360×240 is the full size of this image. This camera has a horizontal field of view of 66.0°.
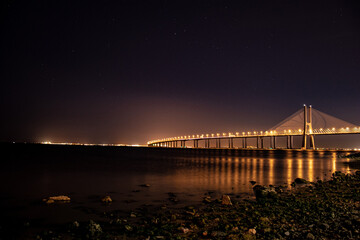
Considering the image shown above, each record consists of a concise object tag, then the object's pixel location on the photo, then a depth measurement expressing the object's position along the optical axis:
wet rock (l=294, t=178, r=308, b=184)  15.34
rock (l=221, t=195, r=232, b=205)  9.29
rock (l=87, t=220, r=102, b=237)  6.43
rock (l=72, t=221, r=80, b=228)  7.15
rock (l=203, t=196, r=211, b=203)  10.16
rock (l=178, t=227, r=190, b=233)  6.33
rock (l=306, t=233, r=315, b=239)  5.59
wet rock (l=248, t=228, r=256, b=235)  5.94
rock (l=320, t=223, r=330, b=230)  6.18
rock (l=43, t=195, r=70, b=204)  10.31
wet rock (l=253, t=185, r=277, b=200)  10.51
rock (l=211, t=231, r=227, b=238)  5.95
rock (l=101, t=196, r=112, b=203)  10.50
